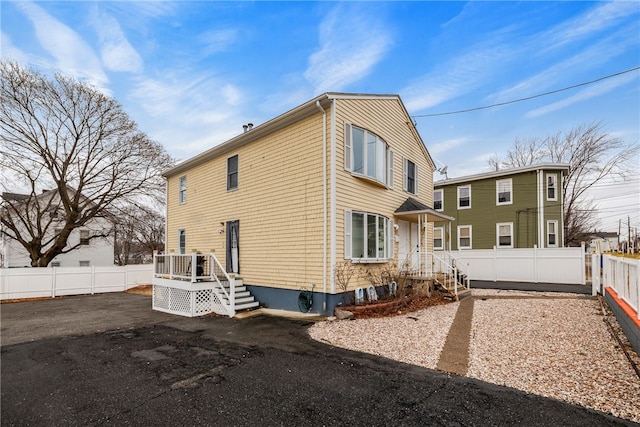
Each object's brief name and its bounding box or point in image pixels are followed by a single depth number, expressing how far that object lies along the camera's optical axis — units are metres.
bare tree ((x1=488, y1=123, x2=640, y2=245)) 23.73
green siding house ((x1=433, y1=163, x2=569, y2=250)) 17.80
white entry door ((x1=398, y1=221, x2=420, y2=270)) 12.01
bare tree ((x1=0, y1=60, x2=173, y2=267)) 16.19
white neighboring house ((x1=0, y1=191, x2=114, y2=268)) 25.92
